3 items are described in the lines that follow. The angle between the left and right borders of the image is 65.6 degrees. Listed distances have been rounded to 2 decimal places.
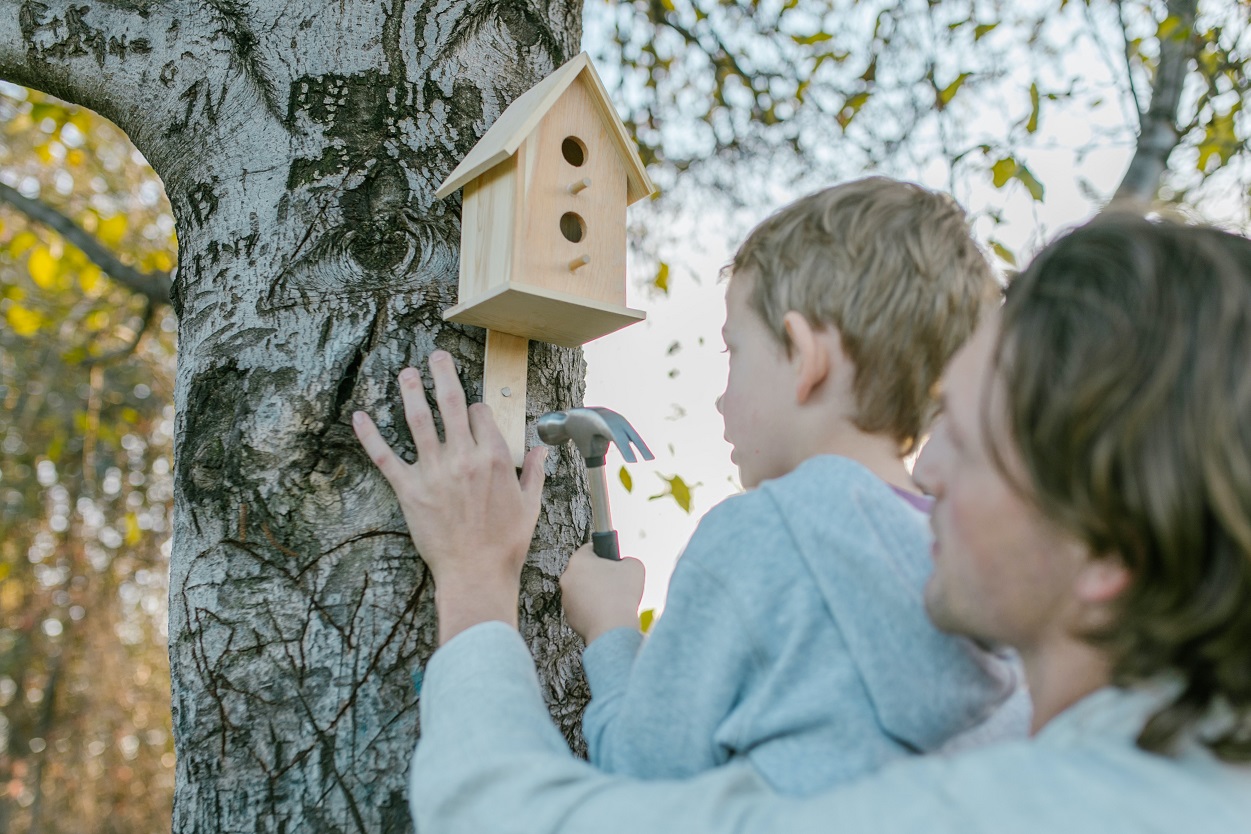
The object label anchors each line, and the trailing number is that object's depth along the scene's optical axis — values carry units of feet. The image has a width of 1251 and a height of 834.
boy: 3.46
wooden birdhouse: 5.22
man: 2.68
